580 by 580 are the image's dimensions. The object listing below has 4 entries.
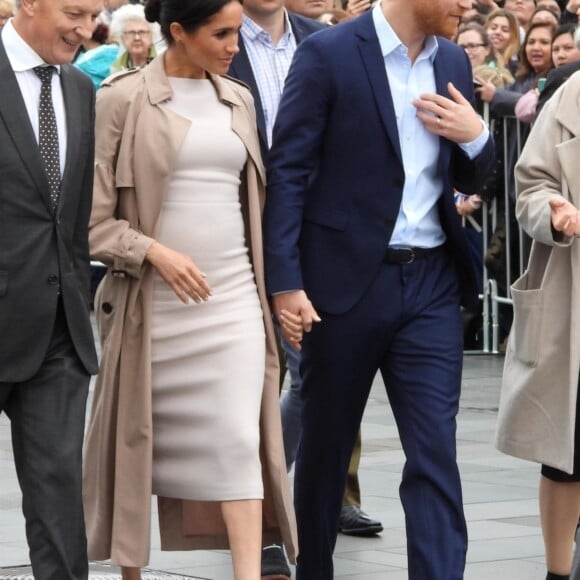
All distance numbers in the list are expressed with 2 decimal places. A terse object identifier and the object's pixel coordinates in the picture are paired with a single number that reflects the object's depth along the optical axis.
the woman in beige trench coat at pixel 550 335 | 10.93
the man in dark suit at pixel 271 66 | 12.20
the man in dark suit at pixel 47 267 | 9.34
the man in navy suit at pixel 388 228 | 10.50
